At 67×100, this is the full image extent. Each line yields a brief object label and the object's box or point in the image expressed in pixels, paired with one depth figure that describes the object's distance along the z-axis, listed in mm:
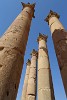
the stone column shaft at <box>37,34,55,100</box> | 5554
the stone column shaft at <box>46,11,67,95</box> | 4051
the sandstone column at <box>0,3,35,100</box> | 2214
